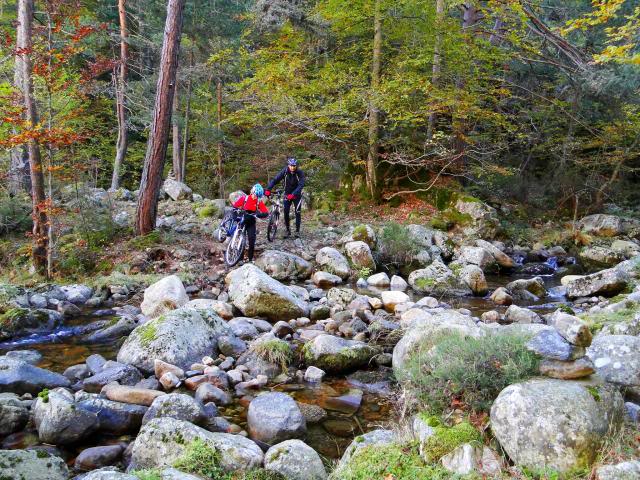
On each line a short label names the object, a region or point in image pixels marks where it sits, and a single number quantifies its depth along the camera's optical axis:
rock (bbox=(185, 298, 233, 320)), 7.52
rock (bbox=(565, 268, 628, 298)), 9.28
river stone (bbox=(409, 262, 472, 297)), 9.95
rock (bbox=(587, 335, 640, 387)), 3.95
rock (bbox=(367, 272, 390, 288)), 10.26
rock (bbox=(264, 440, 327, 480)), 3.51
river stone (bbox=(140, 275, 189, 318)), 7.54
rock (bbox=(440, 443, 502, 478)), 3.03
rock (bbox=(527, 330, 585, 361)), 3.56
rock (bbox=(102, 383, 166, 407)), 4.64
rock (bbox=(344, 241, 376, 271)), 11.30
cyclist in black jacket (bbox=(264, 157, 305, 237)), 11.40
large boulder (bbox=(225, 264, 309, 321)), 7.74
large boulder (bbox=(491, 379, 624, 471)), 2.98
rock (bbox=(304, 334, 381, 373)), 5.82
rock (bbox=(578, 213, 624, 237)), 16.08
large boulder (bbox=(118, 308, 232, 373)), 5.66
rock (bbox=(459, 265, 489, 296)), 10.00
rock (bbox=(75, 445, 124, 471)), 3.76
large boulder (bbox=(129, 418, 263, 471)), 3.54
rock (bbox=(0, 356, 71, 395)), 4.86
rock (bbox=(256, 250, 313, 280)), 10.34
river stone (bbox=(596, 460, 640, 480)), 2.68
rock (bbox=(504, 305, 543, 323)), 7.60
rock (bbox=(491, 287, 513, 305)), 9.27
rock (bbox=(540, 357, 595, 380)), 3.49
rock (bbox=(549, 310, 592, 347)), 3.71
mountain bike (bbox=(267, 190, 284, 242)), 11.91
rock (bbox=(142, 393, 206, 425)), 4.25
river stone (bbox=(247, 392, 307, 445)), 4.25
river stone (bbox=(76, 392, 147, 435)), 4.28
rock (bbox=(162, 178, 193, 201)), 16.58
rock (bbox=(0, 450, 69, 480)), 3.16
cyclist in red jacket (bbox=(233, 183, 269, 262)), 9.81
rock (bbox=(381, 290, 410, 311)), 8.55
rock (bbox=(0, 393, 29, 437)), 4.16
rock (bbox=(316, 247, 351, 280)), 10.73
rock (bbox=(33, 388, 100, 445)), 4.03
